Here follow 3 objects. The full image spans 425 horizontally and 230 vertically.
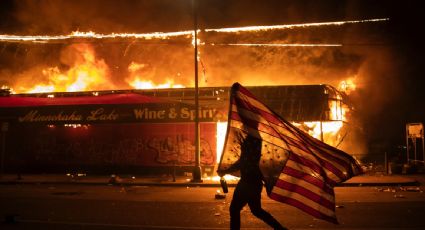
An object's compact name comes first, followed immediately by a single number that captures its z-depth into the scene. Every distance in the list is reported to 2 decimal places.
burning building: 21.36
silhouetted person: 6.15
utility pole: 18.61
